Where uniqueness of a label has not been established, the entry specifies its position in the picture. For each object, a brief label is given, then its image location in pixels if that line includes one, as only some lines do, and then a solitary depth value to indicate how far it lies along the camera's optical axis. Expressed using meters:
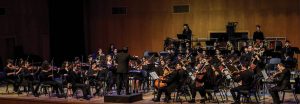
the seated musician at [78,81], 15.34
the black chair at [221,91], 13.75
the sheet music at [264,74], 13.17
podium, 14.40
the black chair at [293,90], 13.07
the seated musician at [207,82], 13.85
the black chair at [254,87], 13.36
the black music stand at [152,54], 18.25
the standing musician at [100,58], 16.88
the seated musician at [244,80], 13.31
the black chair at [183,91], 14.24
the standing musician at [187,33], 20.54
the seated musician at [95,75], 15.75
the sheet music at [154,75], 14.45
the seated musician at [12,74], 17.33
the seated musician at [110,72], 15.59
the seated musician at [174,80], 14.15
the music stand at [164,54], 18.81
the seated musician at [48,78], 15.99
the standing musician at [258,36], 19.80
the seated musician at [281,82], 13.05
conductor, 14.62
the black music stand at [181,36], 20.43
